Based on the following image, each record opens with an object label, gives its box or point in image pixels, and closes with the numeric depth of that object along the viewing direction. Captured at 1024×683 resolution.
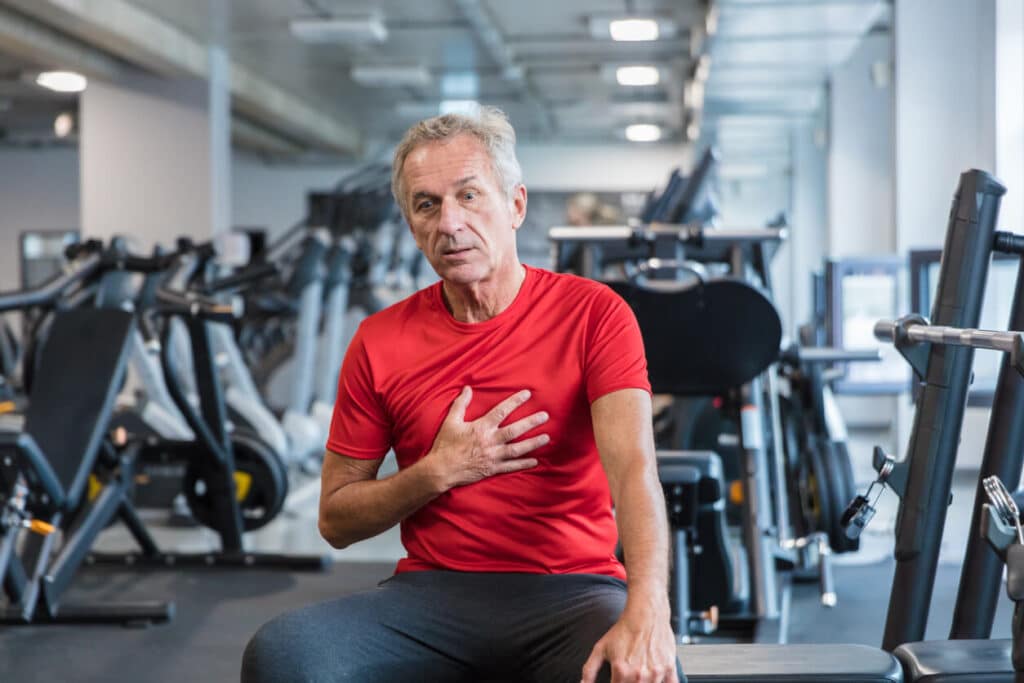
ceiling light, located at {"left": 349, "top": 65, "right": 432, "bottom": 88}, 10.01
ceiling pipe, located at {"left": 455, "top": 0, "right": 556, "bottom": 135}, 8.10
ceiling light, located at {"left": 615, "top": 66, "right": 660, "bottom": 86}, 10.00
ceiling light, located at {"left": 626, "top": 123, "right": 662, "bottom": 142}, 12.93
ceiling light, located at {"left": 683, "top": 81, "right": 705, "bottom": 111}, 8.93
